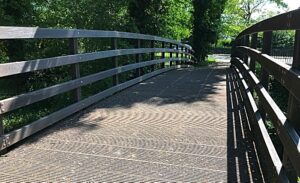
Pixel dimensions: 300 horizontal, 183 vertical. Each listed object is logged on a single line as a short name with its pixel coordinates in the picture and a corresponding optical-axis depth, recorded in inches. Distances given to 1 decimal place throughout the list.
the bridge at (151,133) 107.0
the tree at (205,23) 845.8
